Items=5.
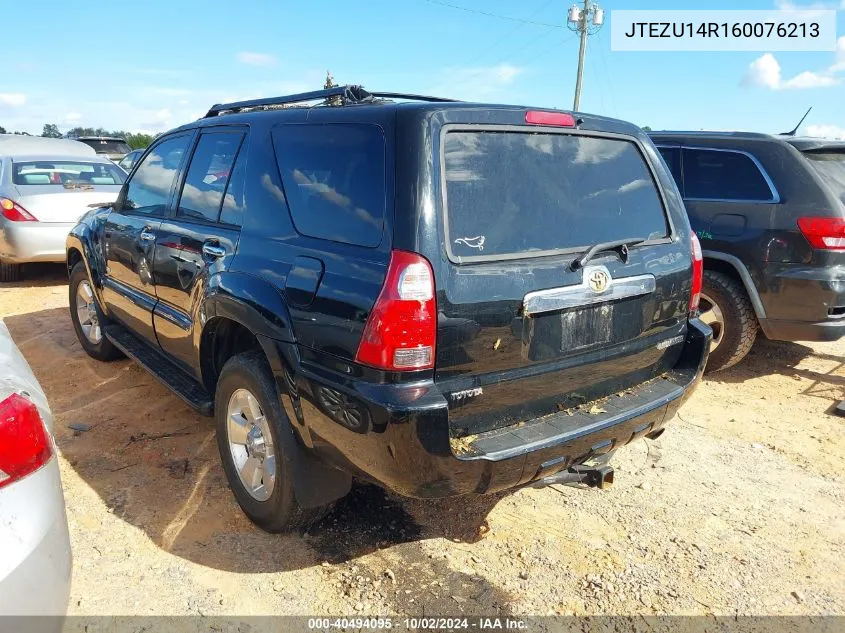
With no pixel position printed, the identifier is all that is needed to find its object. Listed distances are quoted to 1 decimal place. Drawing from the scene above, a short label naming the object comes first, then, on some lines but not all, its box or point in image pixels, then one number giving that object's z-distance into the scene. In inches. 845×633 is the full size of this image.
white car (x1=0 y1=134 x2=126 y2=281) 298.8
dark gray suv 178.4
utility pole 962.1
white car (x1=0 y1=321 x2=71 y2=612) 64.1
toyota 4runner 86.0
